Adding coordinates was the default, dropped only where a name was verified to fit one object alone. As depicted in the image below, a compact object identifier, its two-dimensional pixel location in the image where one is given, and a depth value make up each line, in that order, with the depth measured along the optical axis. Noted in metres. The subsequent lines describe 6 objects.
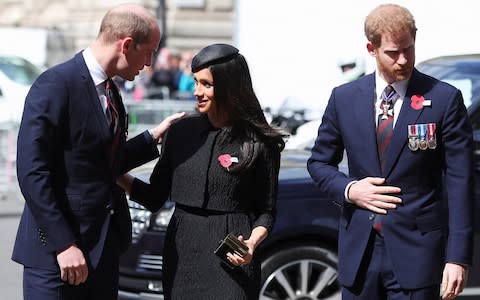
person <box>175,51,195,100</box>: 45.60
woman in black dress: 9.34
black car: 13.84
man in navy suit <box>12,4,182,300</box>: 8.73
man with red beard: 8.99
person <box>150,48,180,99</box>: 48.23
